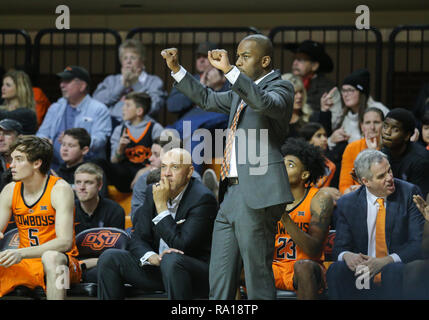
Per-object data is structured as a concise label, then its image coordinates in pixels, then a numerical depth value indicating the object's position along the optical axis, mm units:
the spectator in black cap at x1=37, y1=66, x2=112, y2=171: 14461
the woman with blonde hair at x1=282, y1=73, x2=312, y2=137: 14013
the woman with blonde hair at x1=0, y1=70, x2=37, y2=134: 15047
